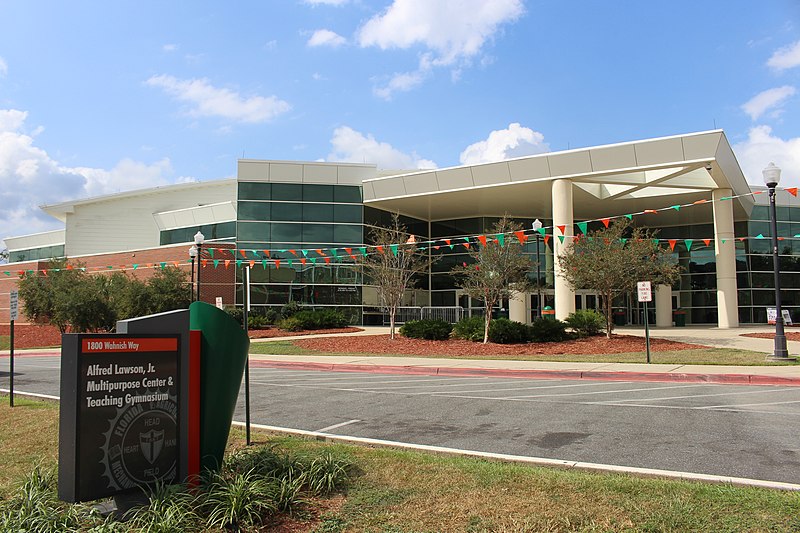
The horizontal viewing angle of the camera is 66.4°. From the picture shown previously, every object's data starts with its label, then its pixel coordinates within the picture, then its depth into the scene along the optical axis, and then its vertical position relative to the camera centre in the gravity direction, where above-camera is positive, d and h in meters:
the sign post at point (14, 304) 11.55 +0.11
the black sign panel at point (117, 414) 4.06 -0.73
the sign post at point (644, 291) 16.11 +0.31
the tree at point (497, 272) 22.39 +1.22
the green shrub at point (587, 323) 23.81 -0.76
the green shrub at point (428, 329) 24.52 -0.97
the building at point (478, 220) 30.12 +5.44
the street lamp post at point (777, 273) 16.84 +0.82
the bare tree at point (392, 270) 25.42 +1.49
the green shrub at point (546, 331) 22.92 -1.01
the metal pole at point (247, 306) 6.89 +0.02
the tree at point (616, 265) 21.75 +1.38
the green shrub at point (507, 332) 22.58 -1.01
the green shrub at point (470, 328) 23.55 -0.92
